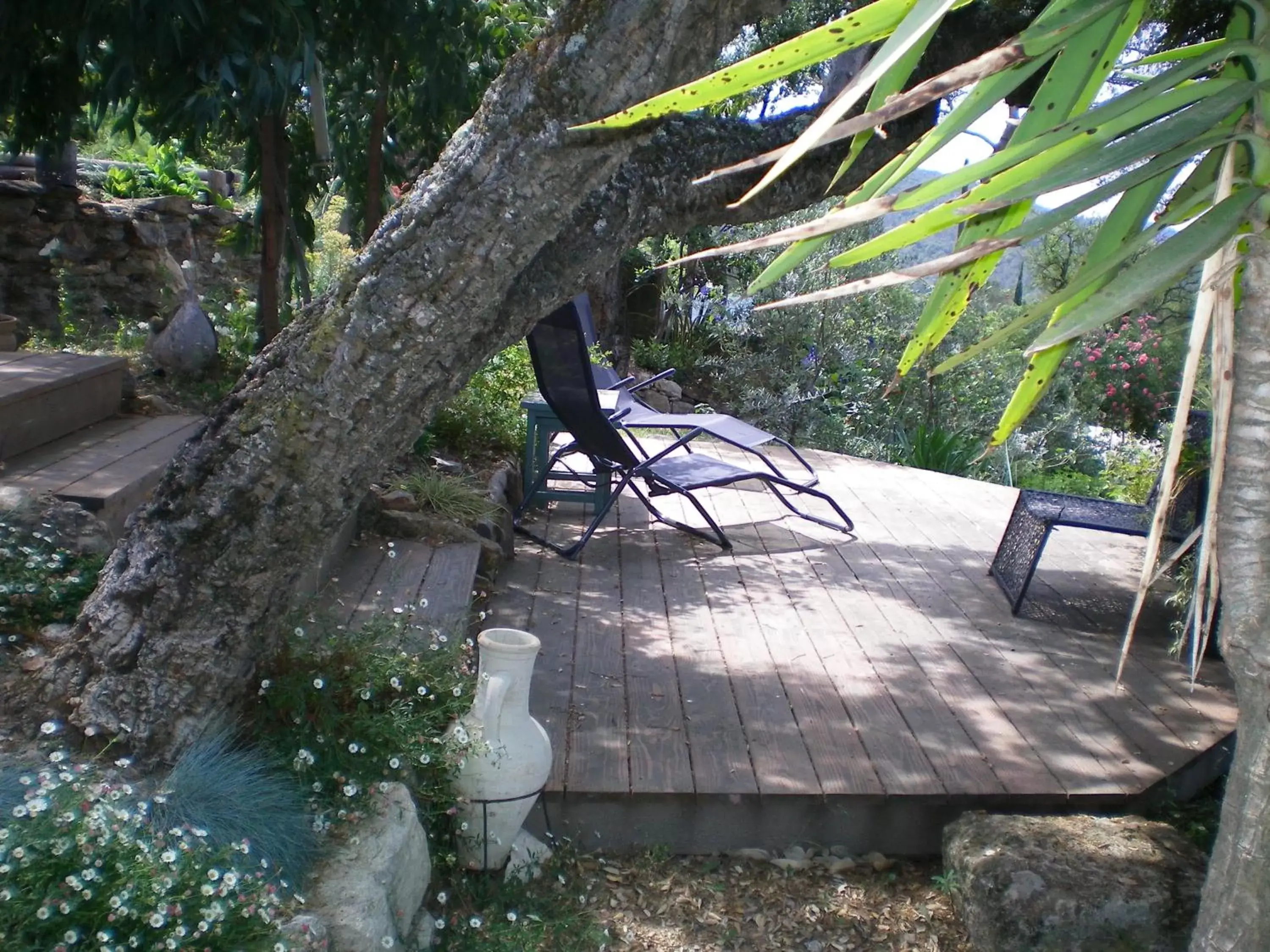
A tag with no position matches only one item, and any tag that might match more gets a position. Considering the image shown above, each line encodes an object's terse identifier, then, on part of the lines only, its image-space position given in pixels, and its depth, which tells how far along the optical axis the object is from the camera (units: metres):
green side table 5.06
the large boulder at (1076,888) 2.21
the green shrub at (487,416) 5.62
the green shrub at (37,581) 2.41
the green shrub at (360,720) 2.14
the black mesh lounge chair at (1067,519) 3.97
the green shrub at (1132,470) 5.16
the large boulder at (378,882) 1.81
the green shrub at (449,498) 4.40
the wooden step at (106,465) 3.13
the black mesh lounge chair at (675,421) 4.96
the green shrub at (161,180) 8.41
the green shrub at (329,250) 8.54
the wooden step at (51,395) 3.55
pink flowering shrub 9.32
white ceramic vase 2.34
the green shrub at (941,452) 7.55
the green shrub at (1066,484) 8.00
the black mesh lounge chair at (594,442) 4.43
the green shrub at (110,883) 1.47
